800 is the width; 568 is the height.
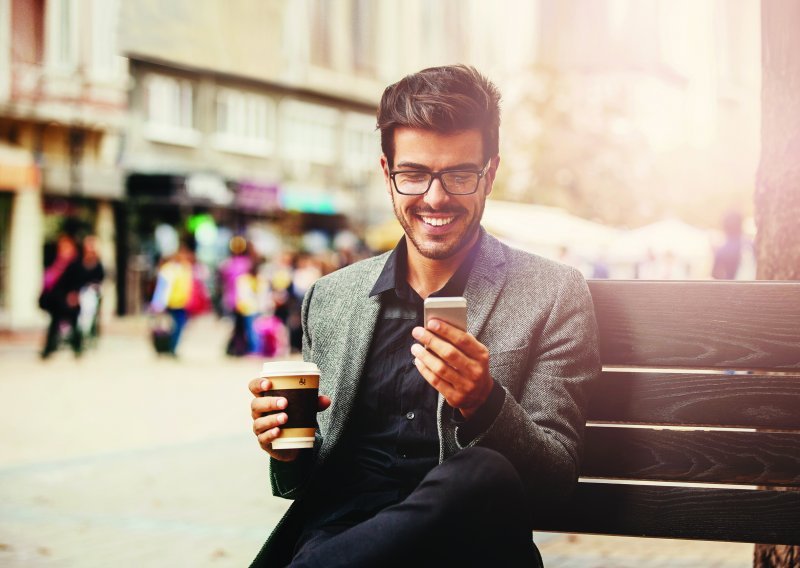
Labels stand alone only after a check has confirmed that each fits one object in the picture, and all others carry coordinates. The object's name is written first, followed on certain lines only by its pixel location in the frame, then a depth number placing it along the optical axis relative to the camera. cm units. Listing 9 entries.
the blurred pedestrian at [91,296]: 1883
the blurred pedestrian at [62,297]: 1758
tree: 401
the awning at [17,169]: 2617
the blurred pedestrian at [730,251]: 1036
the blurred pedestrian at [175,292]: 1775
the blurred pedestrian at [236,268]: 1877
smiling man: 277
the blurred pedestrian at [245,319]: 1841
